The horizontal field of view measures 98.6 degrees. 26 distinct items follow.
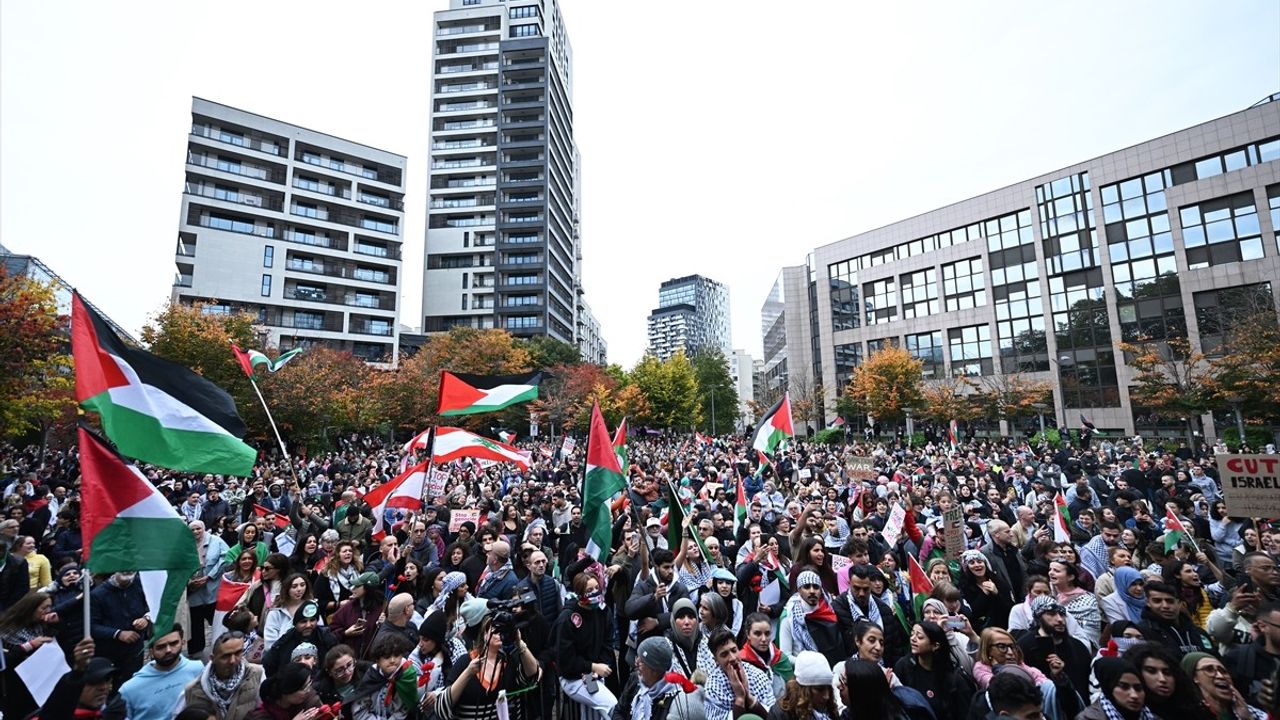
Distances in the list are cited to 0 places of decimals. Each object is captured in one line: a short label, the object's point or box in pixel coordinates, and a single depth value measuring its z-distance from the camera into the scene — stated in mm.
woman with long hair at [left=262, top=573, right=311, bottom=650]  5148
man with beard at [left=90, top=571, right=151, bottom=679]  5082
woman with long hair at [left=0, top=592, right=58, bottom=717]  4414
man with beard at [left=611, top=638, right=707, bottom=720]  3525
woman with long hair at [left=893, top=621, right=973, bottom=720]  3934
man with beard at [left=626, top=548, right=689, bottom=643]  4844
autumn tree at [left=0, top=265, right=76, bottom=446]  13453
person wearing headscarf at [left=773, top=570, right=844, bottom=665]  4719
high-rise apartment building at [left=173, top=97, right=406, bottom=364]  48438
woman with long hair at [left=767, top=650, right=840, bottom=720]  3355
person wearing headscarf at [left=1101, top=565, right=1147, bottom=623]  5062
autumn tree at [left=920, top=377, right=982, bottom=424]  37938
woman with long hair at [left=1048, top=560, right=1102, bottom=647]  4980
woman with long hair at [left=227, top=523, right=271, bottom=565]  7293
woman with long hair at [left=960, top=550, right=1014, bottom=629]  5734
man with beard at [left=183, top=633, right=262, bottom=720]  3828
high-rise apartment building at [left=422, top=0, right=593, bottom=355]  65438
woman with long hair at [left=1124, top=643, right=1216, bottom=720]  3312
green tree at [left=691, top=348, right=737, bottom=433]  65250
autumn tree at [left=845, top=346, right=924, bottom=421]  40188
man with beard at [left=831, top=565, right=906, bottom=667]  5070
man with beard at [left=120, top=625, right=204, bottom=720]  3816
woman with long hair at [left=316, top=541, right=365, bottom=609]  6293
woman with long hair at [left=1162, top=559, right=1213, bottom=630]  5383
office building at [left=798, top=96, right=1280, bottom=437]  32469
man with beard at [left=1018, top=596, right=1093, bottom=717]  4230
